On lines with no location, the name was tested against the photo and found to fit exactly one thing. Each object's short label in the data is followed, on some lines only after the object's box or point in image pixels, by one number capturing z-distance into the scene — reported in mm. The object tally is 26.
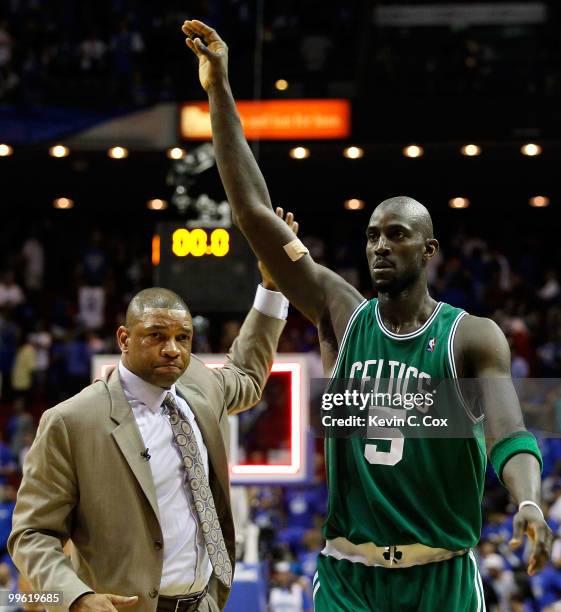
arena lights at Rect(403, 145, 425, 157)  18141
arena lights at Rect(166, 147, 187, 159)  16719
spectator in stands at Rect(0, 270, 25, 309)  18703
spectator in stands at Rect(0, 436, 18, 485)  14380
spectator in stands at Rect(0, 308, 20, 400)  17625
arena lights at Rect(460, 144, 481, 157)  18272
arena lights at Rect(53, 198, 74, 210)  22281
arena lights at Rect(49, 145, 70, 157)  18109
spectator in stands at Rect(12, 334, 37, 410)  17125
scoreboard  9156
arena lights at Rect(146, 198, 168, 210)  21953
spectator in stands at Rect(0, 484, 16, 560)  12805
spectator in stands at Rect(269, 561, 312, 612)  11203
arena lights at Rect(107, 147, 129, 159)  17975
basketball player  3811
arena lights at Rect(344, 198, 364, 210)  21422
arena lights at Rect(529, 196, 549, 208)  21344
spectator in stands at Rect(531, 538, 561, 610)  11466
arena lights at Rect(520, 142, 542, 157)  18250
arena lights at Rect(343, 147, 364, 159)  18147
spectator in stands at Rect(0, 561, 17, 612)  10574
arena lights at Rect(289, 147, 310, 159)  18141
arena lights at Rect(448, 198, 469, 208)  21516
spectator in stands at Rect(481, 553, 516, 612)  11609
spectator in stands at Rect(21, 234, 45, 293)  20250
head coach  4176
